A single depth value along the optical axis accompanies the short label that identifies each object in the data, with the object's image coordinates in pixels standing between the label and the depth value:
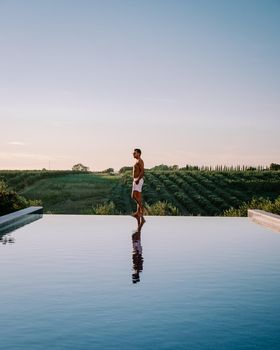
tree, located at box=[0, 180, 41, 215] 18.19
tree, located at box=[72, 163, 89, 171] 100.16
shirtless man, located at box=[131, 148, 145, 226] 14.87
